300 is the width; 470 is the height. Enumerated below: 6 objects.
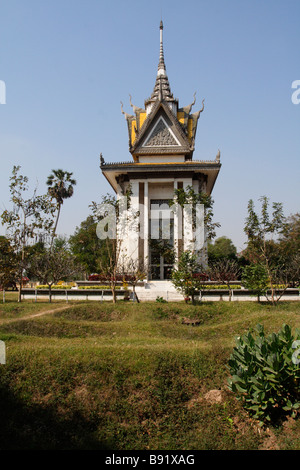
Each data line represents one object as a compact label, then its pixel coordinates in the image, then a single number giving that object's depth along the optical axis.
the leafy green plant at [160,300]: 17.05
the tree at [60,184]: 31.01
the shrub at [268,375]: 6.14
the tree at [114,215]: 23.22
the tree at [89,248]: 28.10
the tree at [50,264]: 18.05
